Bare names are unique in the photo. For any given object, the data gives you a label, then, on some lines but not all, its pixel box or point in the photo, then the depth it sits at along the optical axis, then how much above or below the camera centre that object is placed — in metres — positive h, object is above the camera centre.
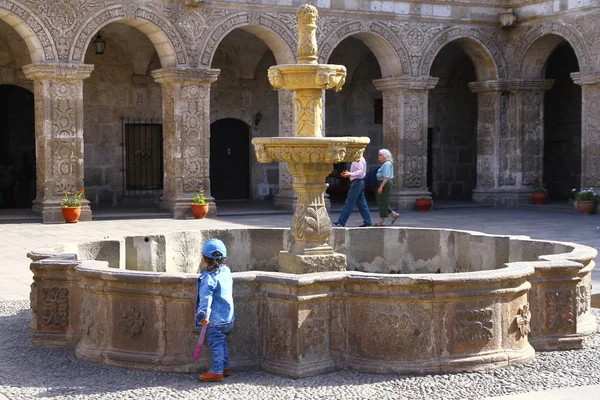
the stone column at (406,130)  18.70 +0.68
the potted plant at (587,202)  17.44 -0.74
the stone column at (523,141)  19.62 +0.48
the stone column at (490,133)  19.67 +0.65
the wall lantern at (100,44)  17.42 +2.27
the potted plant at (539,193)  19.64 -0.64
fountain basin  5.91 -1.02
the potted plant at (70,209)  15.43 -0.75
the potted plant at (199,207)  16.45 -0.78
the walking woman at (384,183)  13.67 -0.29
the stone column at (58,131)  15.42 +0.56
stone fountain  6.61 +0.09
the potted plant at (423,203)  18.73 -0.81
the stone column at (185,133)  16.59 +0.55
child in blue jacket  5.71 -0.89
